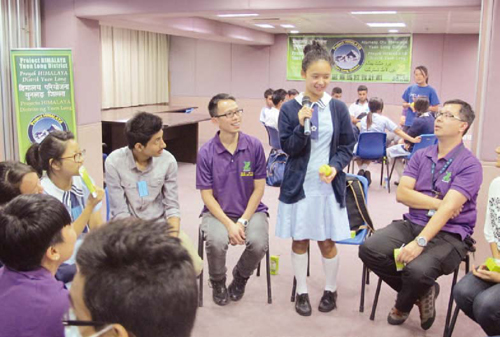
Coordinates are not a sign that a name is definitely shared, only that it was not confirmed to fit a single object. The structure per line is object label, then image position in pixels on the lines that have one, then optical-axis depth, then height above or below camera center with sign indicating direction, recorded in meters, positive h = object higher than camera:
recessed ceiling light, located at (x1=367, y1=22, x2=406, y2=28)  8.58 +1.01
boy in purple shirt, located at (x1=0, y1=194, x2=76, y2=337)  1.49 -0.57
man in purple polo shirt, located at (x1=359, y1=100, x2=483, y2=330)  2.79 -0.75
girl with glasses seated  2.69 -0.47
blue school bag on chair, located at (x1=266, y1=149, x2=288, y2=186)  4.80 -0.79
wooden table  7.62 -0.74
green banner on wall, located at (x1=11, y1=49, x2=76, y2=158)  5.15 -0.09
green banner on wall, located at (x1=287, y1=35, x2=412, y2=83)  10.35 +0.56
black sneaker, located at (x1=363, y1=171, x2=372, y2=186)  6.39 -1.09
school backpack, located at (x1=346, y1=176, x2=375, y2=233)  3.36 -0.77
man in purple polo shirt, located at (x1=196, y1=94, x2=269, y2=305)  3.22 -0.67
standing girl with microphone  3.04 -0.45
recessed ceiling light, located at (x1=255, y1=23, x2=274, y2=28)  9.05 +1.03
